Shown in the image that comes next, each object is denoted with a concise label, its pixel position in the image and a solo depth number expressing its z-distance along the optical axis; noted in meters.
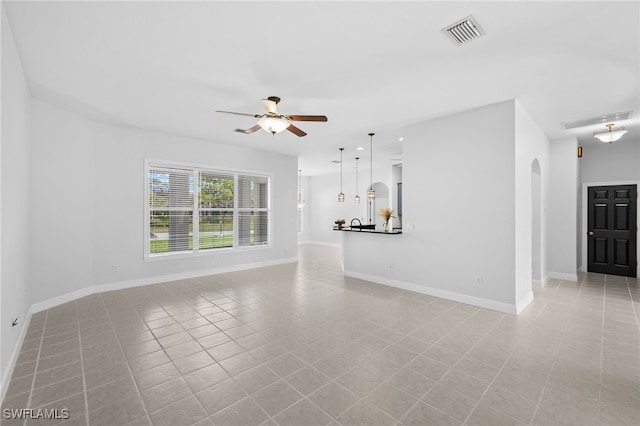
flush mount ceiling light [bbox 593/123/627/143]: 4.76
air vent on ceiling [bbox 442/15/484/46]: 2.31
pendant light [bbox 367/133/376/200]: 6.79
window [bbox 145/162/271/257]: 5.69
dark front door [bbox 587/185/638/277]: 6.07
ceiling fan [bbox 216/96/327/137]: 3.22
